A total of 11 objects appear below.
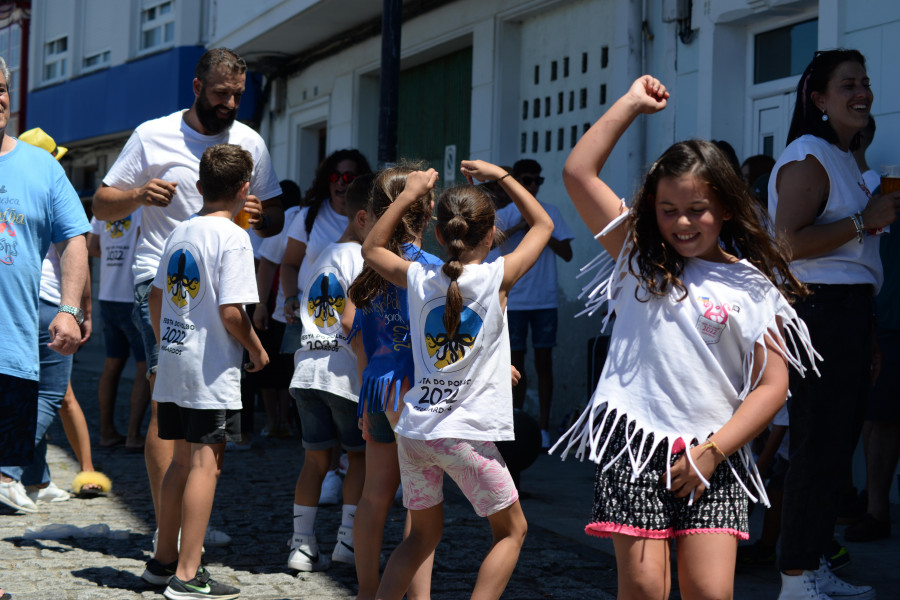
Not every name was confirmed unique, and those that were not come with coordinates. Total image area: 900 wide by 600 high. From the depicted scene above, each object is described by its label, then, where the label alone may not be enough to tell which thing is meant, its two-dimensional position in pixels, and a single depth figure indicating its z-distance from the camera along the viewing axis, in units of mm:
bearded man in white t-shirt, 4922
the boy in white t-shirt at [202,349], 4172
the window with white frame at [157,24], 18331
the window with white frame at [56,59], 21938
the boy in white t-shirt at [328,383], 4609
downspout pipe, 6727
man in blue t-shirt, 3861
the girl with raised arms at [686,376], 2725
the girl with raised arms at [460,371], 3455
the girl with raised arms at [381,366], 3791
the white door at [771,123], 7543
